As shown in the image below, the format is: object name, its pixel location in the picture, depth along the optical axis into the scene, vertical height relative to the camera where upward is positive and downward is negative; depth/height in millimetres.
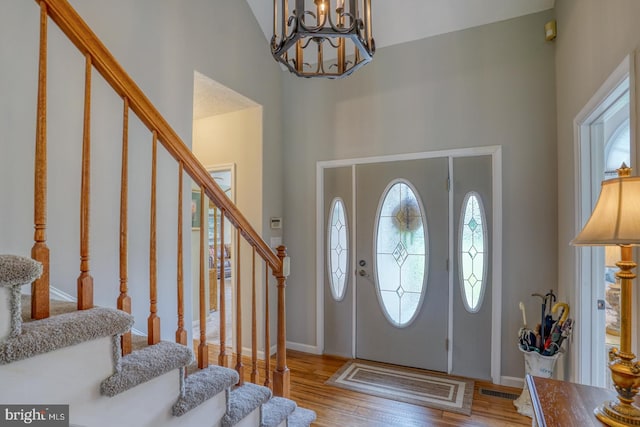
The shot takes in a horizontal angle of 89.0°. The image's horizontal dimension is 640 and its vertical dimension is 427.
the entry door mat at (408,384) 2508 -1437
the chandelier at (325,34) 1398 +838
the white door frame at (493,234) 2783 -175
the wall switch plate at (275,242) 3496 -294
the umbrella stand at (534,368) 2314 -1096
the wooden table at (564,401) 1042 -655
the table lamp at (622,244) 979 -86
